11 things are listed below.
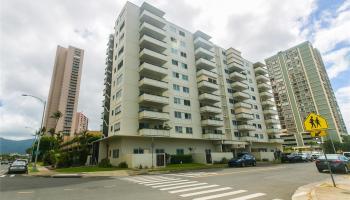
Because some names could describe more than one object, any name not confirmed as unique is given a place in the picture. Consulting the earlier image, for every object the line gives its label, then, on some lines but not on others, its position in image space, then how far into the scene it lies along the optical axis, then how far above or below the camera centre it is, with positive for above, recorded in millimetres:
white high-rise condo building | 33656 +12490
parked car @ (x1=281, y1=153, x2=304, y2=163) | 38312 -1082
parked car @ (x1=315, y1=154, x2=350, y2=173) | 17438 -1223
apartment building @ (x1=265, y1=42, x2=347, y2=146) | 102062 +31322
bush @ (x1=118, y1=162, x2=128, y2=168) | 29594 -537
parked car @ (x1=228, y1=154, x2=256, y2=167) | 29016 -956
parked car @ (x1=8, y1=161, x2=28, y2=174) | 24525 -78
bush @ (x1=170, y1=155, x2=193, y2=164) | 34244 -129
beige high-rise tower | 99625 +39364
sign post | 9758 +1272
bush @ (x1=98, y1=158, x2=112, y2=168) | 33075 -146
